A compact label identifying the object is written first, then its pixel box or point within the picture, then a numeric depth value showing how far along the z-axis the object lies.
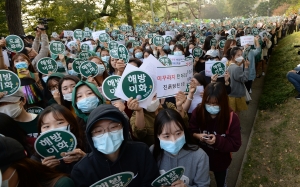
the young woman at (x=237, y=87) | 4.63
